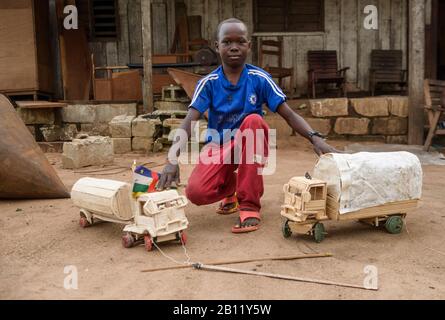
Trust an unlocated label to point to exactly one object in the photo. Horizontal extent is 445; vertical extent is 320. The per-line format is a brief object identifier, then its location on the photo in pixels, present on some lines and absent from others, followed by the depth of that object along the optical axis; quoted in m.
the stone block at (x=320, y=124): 7.37
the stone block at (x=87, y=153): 5.65
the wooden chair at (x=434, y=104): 6.34
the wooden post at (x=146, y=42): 7.34
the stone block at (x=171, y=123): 6.86
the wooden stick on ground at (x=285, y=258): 2.25
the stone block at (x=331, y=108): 7.38
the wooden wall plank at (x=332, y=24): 9.02
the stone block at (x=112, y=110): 7.93
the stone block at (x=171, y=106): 7.65
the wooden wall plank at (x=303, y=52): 9.12
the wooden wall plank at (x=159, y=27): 9.06
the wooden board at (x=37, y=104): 7.24
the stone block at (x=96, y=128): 7.92
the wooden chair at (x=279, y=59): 8.29
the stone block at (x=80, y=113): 7.98
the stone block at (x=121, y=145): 6.93
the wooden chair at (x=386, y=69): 8.77
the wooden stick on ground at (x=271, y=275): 1.96
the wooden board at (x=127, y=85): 8.20
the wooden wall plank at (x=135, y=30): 9.04
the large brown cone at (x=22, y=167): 3.56
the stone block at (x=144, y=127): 6.83
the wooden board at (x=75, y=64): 8.73
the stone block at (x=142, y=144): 6.89
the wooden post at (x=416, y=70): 6.89
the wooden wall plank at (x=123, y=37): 9.05
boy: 2.86
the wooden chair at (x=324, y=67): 8.62
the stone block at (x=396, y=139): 7.38
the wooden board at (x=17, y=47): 7.81
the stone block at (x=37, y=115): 7.52
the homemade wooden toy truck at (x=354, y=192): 2.50
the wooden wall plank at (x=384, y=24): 9.09
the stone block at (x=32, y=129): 7.55
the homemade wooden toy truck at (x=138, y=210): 2.44
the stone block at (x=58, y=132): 7.55
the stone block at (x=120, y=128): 6.89
